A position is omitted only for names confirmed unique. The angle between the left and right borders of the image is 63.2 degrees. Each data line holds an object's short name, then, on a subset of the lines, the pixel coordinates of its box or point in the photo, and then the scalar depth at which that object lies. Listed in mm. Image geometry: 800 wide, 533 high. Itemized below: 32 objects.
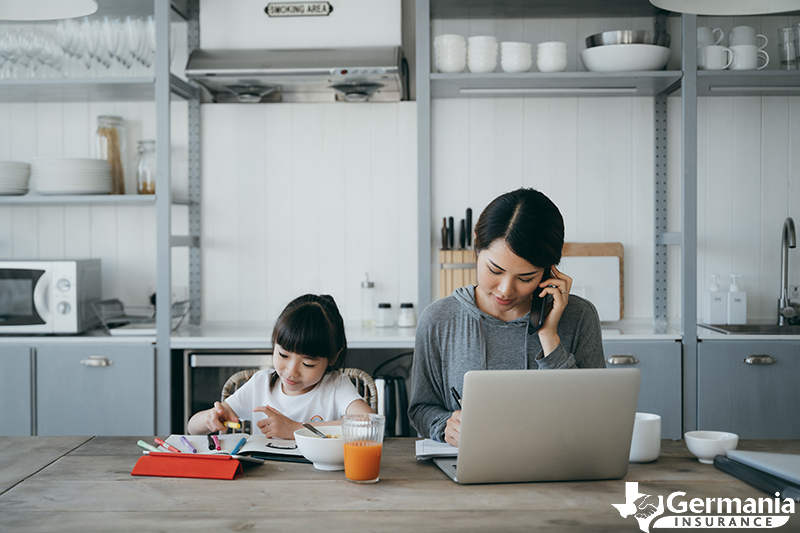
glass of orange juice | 1208
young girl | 1686
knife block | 2904
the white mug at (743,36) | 2660
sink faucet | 2760
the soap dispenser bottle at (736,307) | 2801
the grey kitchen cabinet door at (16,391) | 2584
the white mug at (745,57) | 2619
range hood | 2680
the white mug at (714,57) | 2609
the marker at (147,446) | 1347
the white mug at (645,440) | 1322
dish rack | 2787
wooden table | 1035
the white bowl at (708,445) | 1337
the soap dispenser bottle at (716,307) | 2824
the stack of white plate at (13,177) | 2746
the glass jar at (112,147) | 2941
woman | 1569
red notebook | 1251
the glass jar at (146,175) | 2898
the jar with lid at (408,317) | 2883
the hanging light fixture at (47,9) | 1541
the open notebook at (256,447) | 1358
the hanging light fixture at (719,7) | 1416
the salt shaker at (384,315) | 2936
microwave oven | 2637
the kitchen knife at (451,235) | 2930
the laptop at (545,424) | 1125
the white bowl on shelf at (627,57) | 2572
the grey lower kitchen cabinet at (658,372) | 2535
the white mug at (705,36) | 2732
